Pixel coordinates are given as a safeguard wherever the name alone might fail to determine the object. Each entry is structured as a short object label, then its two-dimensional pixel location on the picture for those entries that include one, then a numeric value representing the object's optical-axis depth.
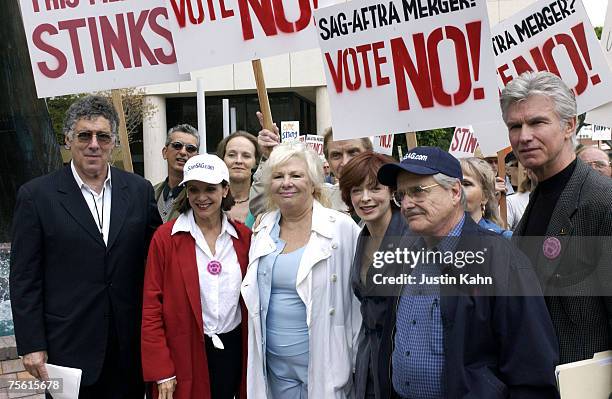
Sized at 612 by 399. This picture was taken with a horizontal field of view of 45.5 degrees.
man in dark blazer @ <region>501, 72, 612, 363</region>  2.61
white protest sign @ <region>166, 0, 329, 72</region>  4.62
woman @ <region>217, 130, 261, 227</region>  5.04
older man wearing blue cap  2.47
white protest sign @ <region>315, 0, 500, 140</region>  4.15
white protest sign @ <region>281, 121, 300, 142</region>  10.16
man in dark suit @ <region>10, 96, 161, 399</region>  3.56
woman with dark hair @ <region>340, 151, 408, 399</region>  3.29
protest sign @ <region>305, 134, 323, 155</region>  8.93
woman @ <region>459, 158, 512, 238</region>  4.38
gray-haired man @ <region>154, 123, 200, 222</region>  5.13
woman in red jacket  3.60
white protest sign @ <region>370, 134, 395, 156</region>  6.94
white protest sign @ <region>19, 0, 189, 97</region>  4.71
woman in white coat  3.52
